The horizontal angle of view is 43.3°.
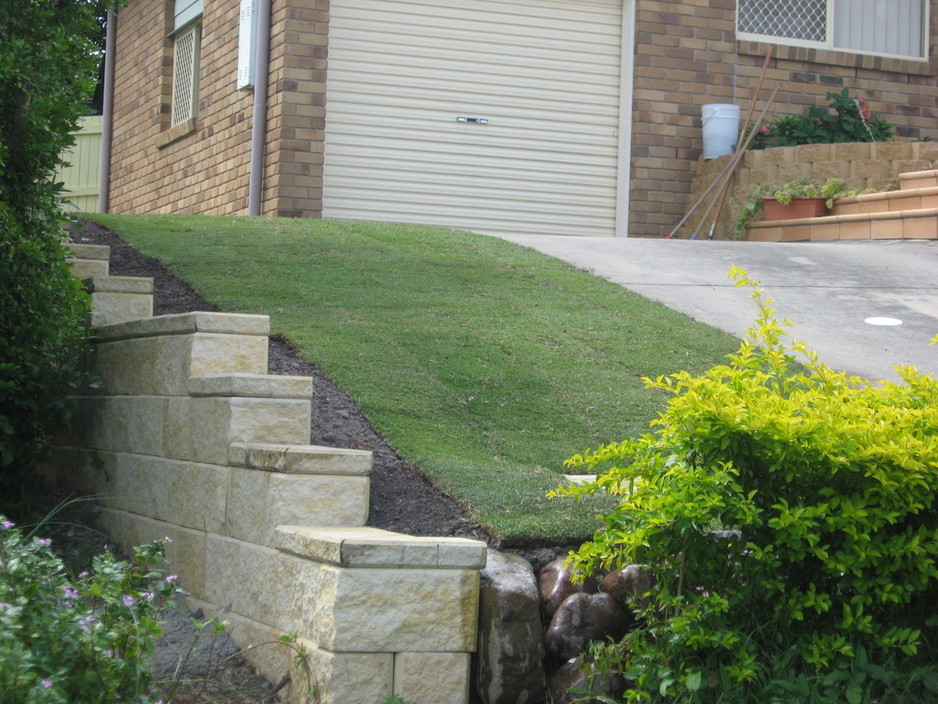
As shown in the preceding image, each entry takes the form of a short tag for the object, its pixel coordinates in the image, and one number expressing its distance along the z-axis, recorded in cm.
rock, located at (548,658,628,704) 386
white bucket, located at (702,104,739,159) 1321
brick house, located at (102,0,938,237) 1253
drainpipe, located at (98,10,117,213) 1736
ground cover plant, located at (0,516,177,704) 324
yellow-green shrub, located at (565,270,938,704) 352
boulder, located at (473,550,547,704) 389
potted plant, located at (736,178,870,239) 1221
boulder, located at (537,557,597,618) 403
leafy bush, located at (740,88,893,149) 1312
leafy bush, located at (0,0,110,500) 518
